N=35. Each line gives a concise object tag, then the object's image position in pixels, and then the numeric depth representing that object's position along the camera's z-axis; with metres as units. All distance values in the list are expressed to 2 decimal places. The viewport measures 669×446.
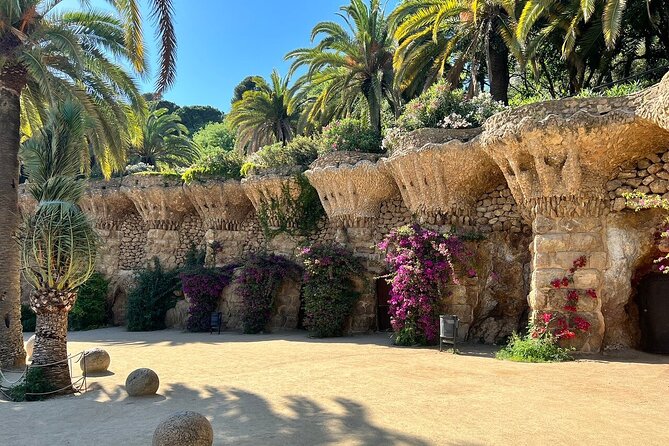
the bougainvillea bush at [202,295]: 17.55
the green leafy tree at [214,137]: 42.12
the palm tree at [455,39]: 14.59
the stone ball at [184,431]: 4.45
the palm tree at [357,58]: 18.88
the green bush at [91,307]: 20.36
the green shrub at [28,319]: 20.73
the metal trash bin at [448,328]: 10.91
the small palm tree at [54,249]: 8.43
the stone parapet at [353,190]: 15.47
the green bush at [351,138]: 16.22
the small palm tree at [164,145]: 28.02
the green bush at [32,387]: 8.33
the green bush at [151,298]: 19.33
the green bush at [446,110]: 13.27
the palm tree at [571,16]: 10.48
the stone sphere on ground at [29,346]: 11.82
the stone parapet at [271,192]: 17.84
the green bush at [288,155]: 18.09
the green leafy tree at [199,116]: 52.19
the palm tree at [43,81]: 10.20
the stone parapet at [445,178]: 12.77
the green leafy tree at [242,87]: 47.35
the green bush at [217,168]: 19.81
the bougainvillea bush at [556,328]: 9.91
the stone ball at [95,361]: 9.88
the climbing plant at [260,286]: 16.25
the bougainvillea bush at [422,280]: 12.23
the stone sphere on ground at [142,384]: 7.67
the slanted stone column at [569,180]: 9.90
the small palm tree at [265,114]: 25.41
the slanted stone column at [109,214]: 22.47
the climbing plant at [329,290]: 14.50
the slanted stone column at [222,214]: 19.91
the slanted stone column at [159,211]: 21.17
